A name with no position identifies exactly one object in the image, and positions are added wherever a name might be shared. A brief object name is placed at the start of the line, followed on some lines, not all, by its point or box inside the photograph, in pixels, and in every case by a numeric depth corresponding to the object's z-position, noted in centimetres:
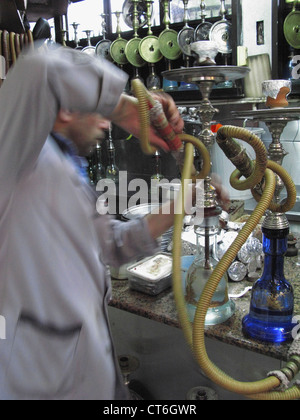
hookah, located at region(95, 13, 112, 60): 393
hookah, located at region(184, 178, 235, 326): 113
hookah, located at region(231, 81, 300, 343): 102
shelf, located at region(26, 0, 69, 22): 404
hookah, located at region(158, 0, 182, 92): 345
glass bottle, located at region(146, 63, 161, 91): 365
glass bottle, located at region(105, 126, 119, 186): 330
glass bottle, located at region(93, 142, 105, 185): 342
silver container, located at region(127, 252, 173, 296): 129
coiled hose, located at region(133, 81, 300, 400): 87
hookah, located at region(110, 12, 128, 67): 380
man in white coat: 64
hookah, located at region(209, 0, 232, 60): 313
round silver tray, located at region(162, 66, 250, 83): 109
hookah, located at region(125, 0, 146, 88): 361
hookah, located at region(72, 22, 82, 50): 408
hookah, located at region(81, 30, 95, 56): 398
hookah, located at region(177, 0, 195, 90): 333
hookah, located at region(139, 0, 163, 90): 355
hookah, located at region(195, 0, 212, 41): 321
